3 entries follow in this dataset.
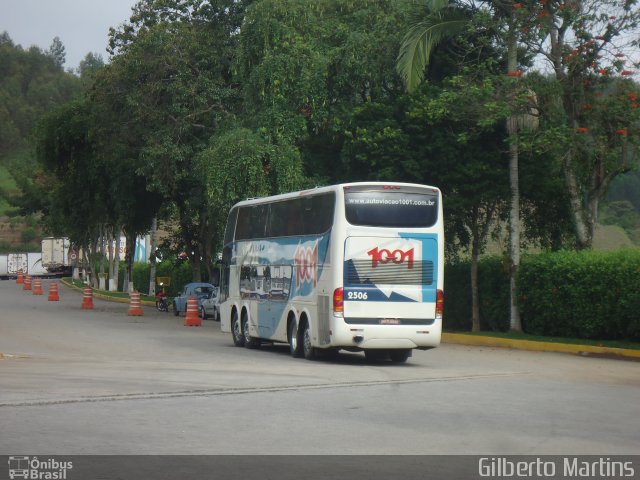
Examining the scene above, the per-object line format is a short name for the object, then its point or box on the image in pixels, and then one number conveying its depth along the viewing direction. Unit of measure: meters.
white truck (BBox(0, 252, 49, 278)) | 119.19
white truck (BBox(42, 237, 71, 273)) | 109.00
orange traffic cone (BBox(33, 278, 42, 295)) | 66.50
